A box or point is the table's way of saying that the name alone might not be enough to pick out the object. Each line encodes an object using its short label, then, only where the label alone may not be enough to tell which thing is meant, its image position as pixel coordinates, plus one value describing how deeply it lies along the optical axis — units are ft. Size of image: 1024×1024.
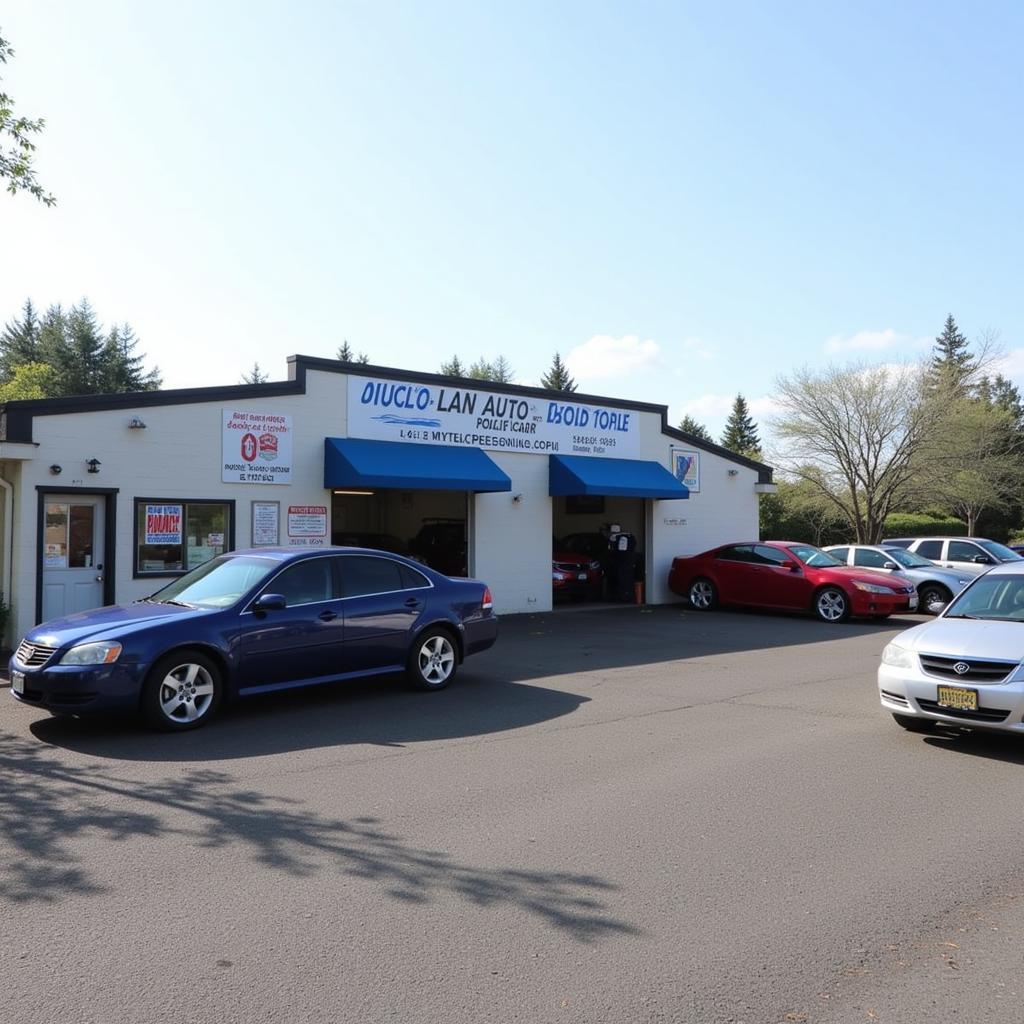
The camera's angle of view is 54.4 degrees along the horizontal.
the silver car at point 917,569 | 67.72
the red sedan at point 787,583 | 61.67
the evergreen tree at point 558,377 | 256.93
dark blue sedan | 26.96
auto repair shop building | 47.11
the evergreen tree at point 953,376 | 128.47
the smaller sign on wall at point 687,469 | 77.77
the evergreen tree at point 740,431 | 268.21
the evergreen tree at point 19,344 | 211.61
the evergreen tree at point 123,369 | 191.01
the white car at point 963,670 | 24.08
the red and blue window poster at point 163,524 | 50.26
